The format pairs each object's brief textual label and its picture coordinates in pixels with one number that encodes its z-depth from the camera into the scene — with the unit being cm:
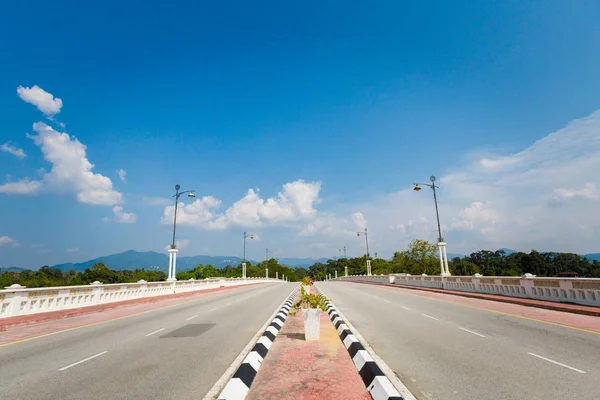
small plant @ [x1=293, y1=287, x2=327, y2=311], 941
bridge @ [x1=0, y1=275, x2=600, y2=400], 596
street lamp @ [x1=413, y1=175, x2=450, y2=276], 3181
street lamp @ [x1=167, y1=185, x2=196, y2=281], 3319
